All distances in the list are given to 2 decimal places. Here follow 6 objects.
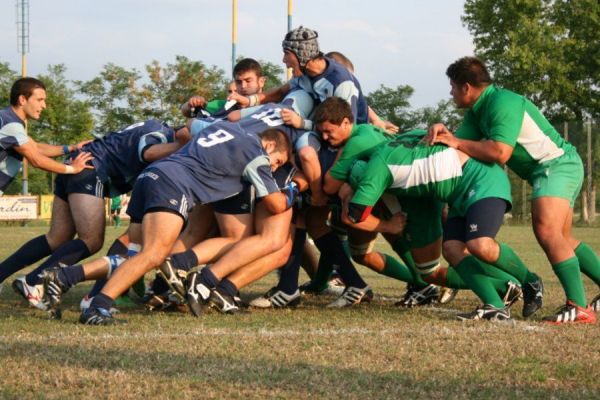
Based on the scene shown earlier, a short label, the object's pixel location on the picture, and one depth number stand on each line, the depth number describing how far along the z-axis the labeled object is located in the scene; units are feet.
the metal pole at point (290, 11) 80.48
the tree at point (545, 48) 128.26
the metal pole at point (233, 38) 92.06
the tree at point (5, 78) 149.73
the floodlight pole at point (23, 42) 143.74
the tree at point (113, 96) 160.35
